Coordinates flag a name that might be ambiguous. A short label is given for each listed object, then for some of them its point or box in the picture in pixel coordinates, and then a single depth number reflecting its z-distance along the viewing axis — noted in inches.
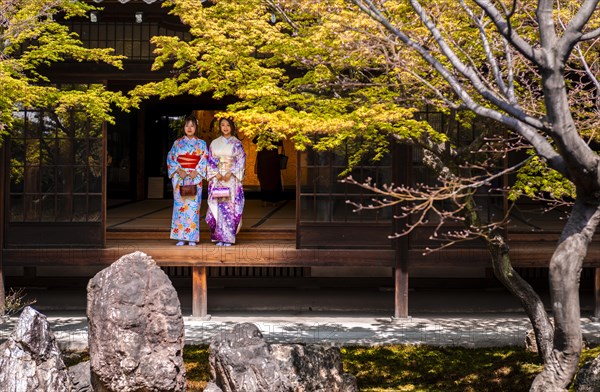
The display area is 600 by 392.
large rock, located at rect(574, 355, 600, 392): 338.0
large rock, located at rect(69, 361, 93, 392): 360.2
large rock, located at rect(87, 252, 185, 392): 339.9
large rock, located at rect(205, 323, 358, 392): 334.6
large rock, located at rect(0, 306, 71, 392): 323.0
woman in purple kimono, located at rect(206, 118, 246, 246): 568.1
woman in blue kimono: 570.6
